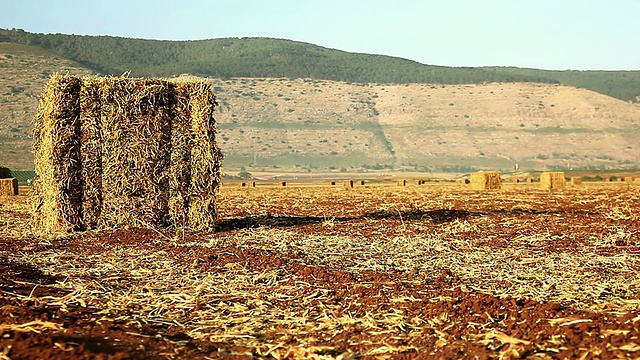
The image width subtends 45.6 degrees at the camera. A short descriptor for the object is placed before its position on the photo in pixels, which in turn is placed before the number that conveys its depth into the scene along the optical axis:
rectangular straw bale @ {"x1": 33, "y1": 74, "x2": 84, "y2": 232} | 14.34
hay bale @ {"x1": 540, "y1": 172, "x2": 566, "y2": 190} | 37.22
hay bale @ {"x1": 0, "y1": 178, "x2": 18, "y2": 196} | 32.03
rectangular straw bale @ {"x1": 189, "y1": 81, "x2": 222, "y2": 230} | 14.98
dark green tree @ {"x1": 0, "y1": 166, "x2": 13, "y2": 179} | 38.09
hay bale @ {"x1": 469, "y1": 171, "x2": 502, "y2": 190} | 36.81
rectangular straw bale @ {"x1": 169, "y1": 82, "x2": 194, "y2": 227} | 14.89
